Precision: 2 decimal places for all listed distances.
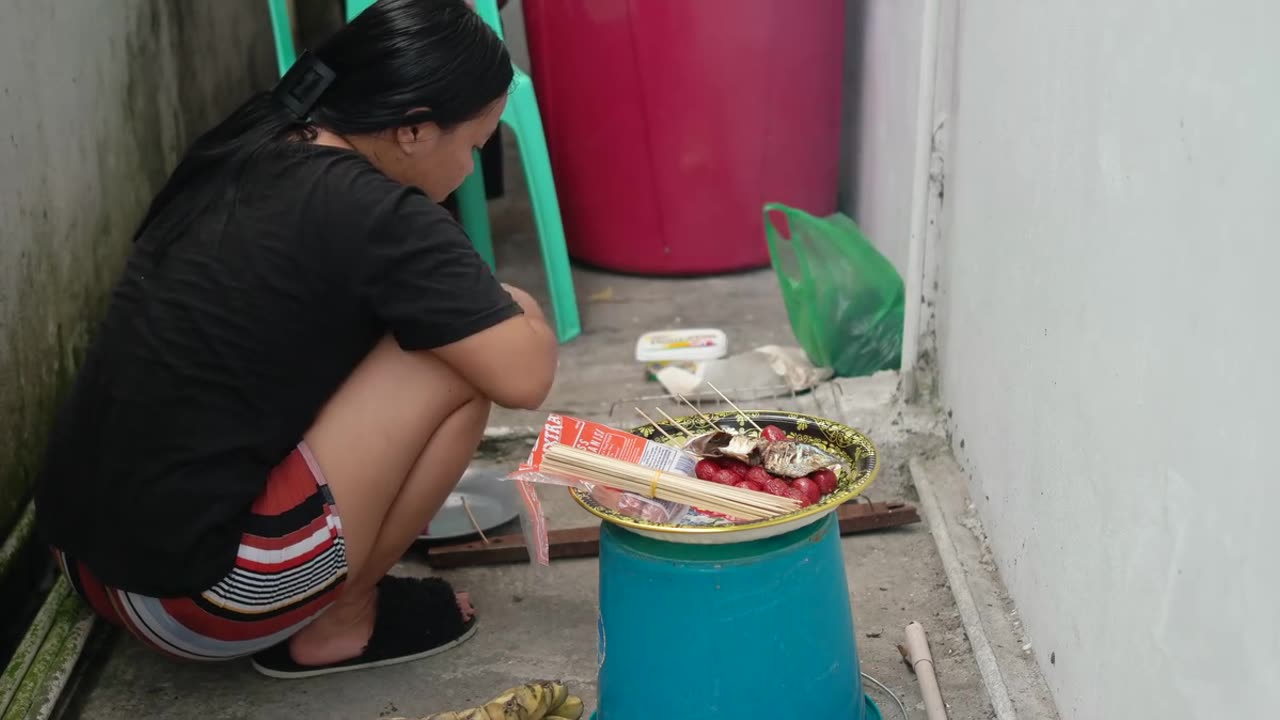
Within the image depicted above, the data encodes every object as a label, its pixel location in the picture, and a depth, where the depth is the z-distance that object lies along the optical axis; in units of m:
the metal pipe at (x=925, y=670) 1.49
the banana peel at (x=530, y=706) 1.49
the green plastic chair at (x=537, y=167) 2.79
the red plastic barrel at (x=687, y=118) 2.99
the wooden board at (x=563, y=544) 1.98
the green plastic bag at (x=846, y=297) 2.46
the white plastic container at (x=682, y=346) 2.68
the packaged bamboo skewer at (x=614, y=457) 1.36
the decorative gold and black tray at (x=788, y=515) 1.28
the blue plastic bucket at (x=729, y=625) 1.31
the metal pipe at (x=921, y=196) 2.04
